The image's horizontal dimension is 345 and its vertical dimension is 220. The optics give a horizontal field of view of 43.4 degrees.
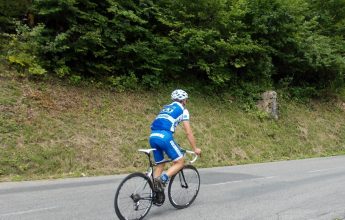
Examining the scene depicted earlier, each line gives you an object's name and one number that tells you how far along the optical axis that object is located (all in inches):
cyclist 292.0
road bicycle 268.8
